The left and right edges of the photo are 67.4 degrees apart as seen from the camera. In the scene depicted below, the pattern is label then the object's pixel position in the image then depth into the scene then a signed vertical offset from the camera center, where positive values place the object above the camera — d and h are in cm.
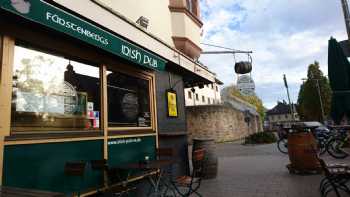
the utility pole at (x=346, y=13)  699 +290
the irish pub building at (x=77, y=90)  299 +65
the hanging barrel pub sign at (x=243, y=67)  1012 +220
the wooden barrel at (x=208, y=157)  696 -83
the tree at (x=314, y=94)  4419 +482
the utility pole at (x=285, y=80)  2340 +378
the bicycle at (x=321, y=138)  1065 -73
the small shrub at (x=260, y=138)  1933 -108
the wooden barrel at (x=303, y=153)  680 -79
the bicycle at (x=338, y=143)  959 -85
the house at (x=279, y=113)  10088 +408
